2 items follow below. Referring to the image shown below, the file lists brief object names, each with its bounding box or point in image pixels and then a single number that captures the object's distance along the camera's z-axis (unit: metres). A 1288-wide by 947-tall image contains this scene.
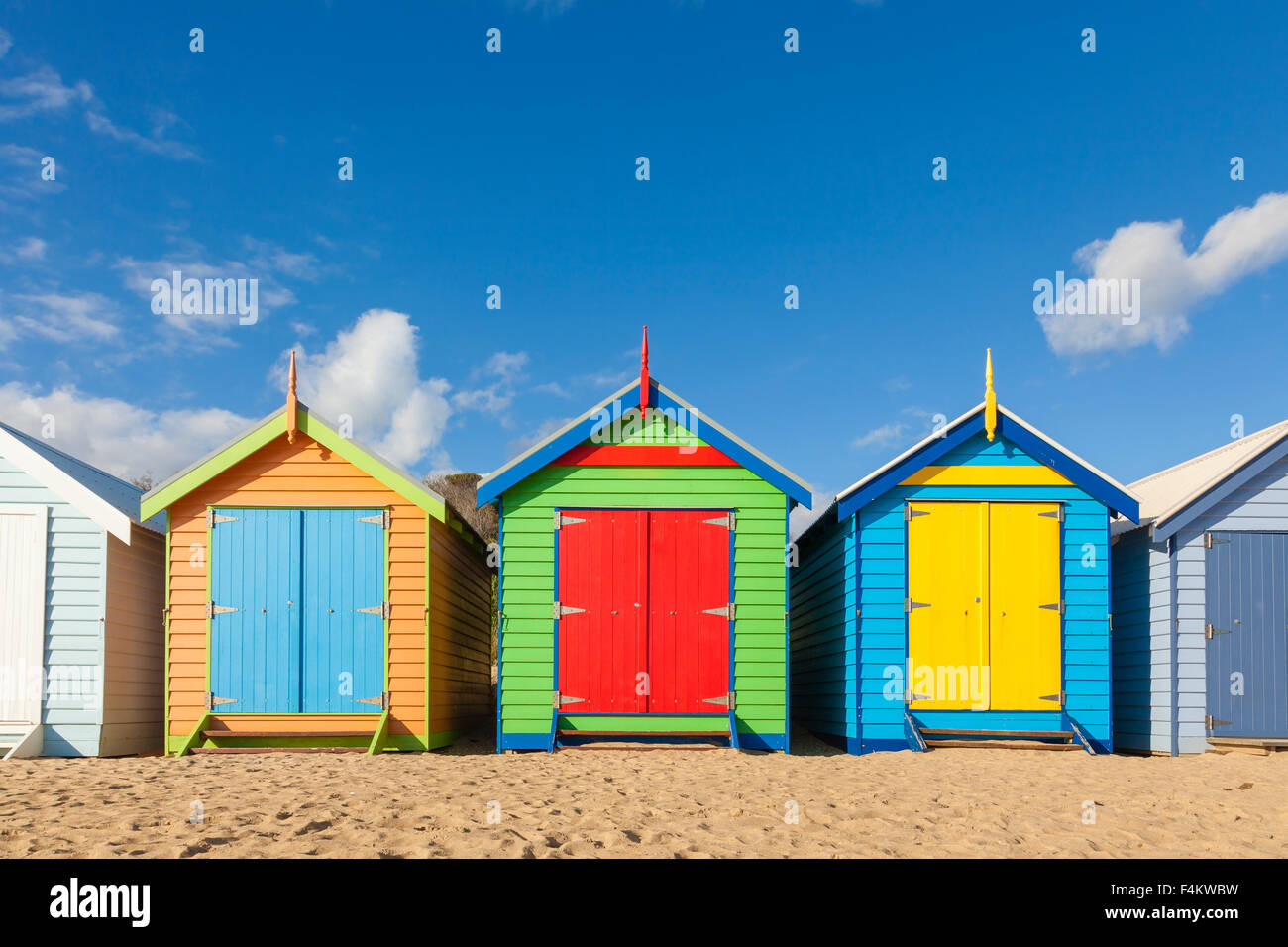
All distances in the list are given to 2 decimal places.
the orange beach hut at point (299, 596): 10.34
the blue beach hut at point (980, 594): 10.59
